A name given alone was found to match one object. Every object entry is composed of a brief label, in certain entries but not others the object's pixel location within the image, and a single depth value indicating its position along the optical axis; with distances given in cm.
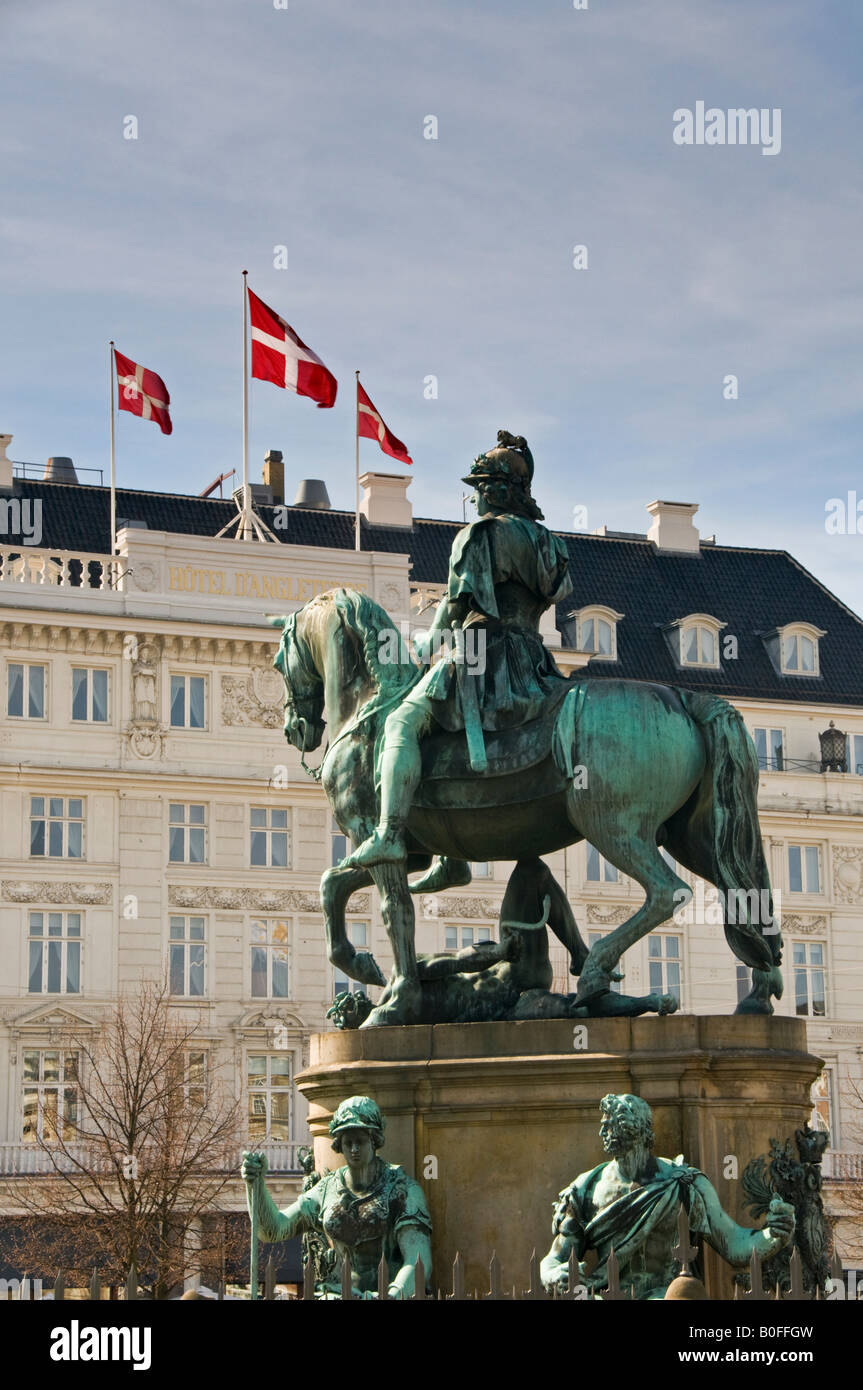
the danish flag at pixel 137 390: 5006
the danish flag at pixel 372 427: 5144
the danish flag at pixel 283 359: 4847
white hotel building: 5141
